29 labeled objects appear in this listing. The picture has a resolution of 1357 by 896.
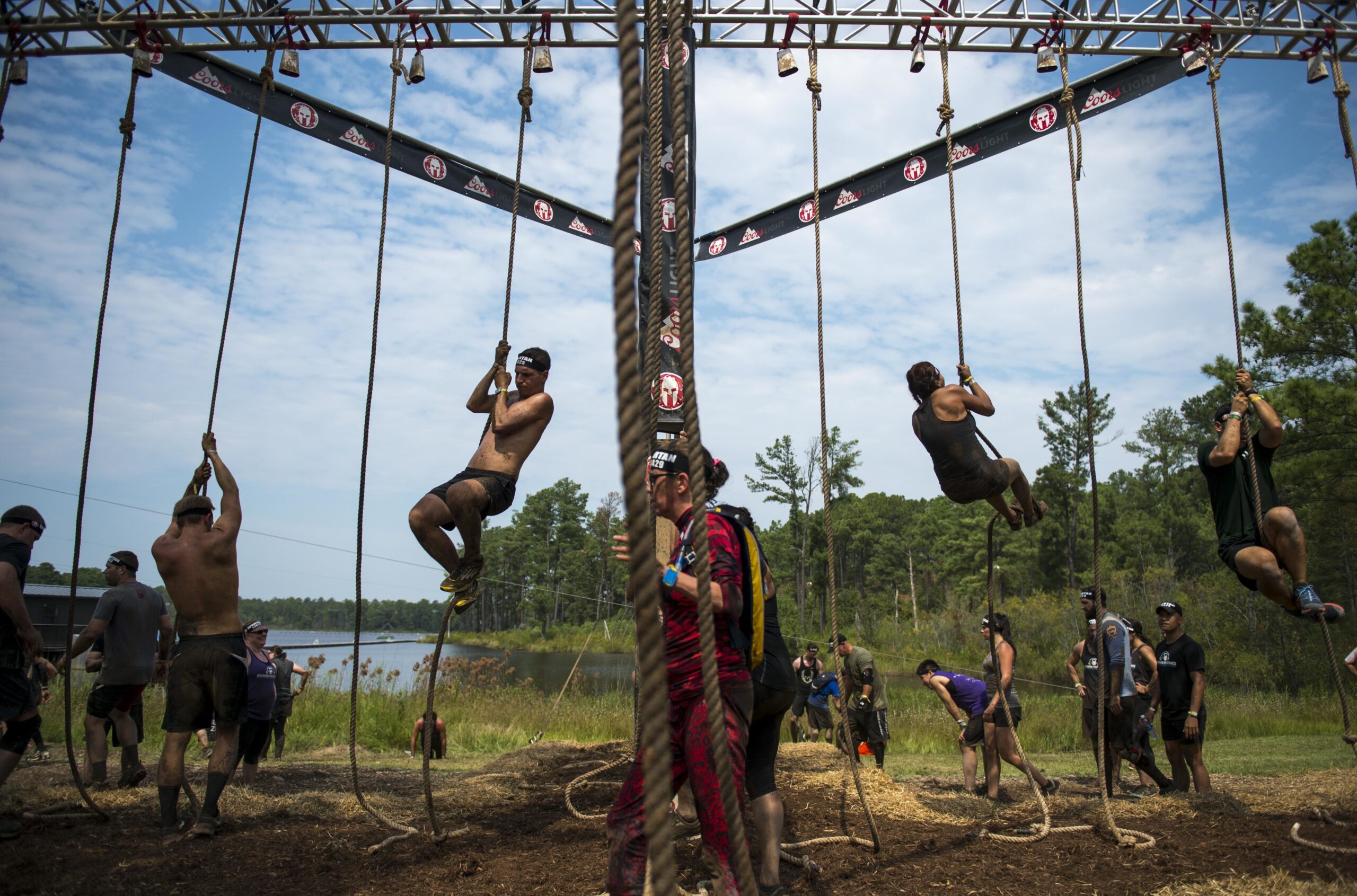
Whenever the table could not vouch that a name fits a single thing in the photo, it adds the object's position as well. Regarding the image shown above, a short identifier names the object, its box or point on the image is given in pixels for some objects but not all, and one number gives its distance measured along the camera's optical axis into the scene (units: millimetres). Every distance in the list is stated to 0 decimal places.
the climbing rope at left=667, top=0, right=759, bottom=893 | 1761
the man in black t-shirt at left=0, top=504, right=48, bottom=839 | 5254
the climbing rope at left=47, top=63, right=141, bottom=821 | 5277
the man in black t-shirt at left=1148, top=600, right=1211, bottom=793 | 7109
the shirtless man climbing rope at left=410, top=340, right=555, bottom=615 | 5148
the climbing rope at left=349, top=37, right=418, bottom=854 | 4930
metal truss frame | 6992
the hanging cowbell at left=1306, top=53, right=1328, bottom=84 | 7051
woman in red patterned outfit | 3135
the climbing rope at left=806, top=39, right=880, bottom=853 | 4769
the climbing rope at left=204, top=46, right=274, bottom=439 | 5949
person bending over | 7750
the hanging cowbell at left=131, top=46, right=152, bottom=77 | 6461
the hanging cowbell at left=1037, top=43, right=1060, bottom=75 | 7289
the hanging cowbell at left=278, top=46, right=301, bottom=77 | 7250
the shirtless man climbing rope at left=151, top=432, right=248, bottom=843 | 5402
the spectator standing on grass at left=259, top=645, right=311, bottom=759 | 10016
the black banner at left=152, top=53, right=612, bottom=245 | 7246
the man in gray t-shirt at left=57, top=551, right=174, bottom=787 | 6809
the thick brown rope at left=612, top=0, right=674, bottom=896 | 1343
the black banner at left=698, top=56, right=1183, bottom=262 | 7445
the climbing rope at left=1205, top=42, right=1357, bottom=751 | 5312
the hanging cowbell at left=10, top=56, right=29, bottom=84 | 6816
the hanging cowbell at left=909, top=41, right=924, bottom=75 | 7180
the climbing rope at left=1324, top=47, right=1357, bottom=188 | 6219
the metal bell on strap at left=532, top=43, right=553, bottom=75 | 7168
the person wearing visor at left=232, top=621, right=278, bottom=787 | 7340
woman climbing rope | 5582
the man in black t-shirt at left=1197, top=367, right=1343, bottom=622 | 5344
